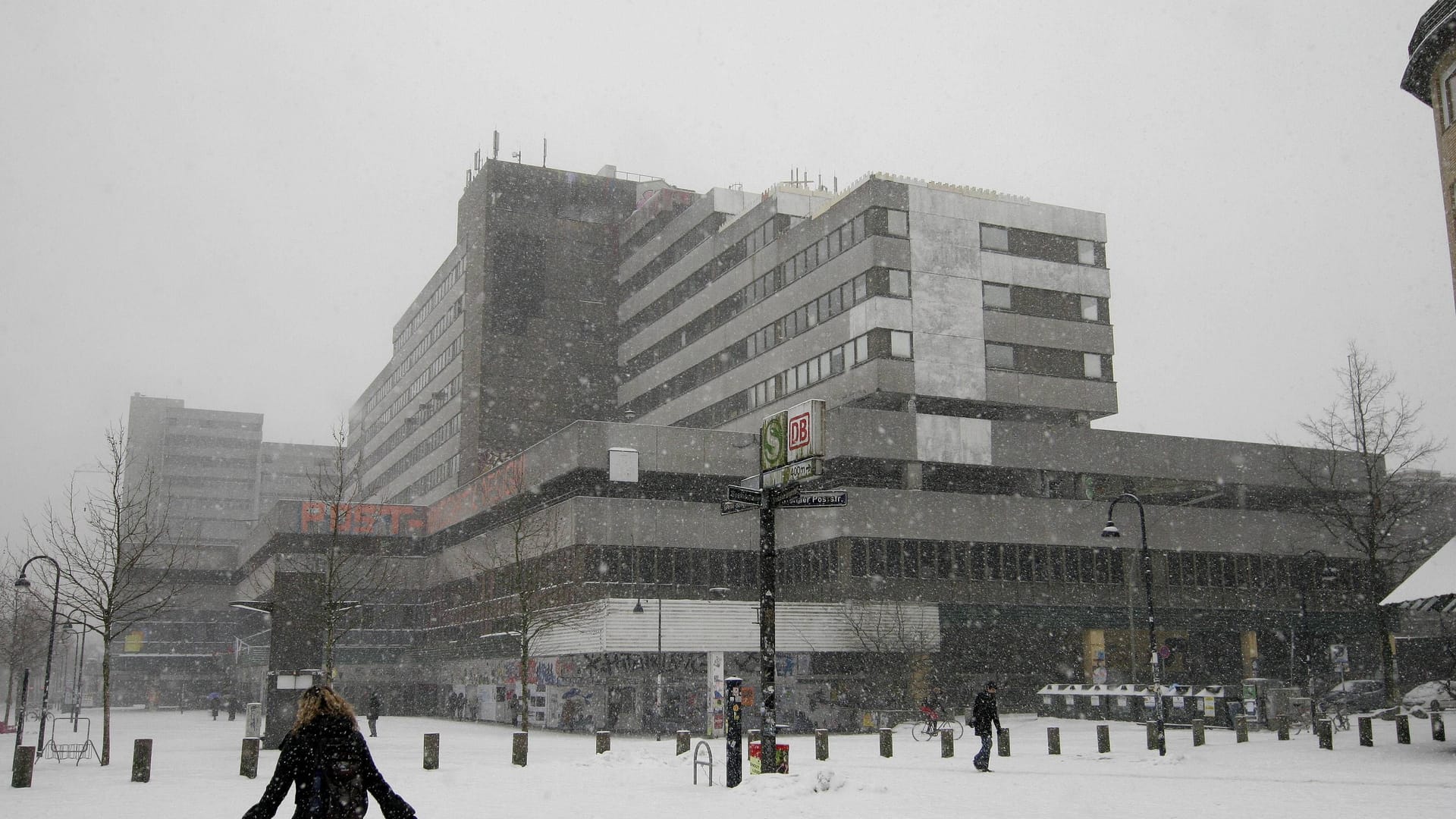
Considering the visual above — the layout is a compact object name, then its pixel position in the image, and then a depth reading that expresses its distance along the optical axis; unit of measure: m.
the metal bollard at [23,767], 21.22
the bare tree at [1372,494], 47.09
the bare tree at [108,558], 28.47
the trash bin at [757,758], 20.66
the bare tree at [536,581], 47.56
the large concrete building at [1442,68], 31.44
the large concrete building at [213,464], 178.75
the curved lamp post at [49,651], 27.83
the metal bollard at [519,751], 25.72
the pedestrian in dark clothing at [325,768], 7.47
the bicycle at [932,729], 37.38
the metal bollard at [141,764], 22.36
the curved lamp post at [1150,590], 29.78
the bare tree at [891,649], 48.50
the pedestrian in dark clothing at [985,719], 23.30
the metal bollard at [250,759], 22.80
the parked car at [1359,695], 47.12
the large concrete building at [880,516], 48.72
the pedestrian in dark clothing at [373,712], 39.09
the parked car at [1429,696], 45.66
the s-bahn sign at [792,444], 19.66
